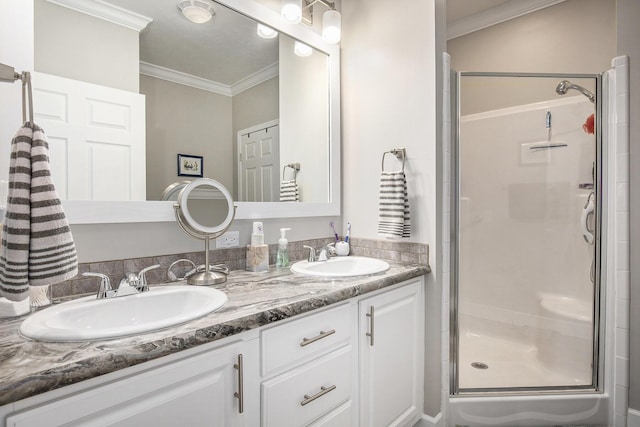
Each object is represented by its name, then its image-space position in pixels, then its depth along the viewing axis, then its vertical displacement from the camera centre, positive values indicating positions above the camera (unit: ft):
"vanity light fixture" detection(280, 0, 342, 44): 6.17 +3.55
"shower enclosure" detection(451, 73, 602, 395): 5.93 -0.51
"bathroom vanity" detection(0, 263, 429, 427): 2.15 -1.32
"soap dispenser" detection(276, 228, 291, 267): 5.41 -0.72
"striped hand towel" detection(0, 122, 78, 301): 2.33 -0.12
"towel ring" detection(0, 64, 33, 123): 2.50 +1.02
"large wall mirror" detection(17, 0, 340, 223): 3.70 +1.44
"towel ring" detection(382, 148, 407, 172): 5.73 +0.98
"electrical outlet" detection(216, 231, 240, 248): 4.94 -0.44
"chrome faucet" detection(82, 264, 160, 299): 3.39 -0.80
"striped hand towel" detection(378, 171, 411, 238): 5.38 +0.04
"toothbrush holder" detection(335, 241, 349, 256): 6.28 -0.74
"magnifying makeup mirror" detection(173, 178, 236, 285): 4.27 -0.06
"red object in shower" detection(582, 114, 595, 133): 5.94 +1.53
